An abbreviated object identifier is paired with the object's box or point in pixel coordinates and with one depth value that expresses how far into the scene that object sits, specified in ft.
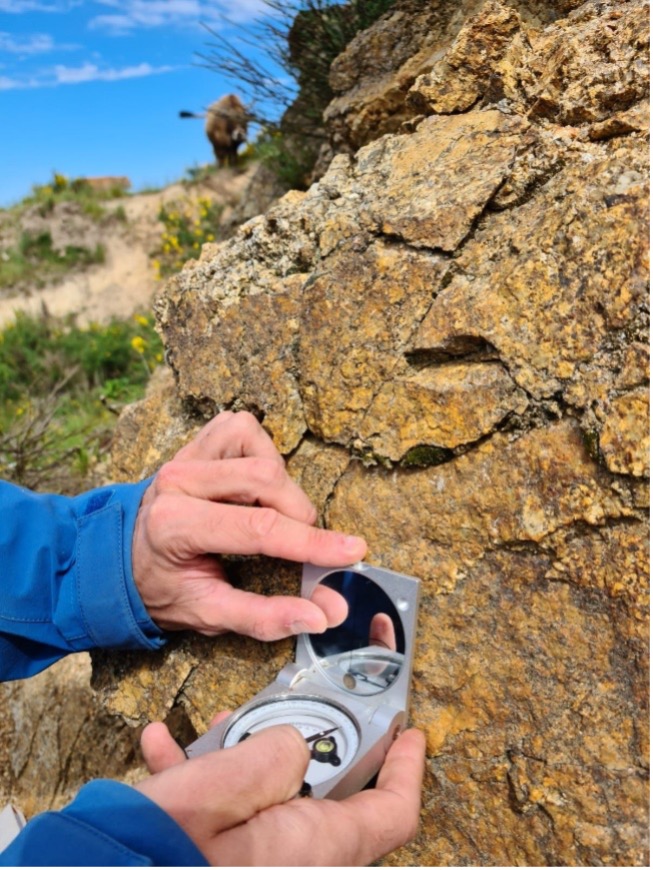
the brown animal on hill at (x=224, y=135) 26.39
